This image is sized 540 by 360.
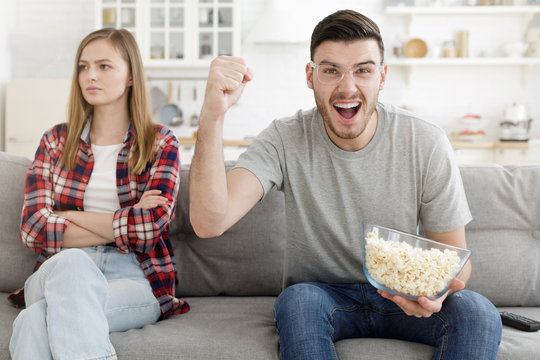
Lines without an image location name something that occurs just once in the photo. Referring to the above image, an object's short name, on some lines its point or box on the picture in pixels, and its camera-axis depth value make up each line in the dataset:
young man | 1.36
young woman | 1.20
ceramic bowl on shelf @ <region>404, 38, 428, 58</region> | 5.05
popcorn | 1.15
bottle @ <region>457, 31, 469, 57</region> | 4.95
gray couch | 1.69
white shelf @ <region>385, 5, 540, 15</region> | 4.79
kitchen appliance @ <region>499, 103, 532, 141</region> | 4.56
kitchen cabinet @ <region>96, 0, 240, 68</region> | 4.93
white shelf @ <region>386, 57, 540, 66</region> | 4.80
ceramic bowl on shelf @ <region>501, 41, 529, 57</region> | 4.84
